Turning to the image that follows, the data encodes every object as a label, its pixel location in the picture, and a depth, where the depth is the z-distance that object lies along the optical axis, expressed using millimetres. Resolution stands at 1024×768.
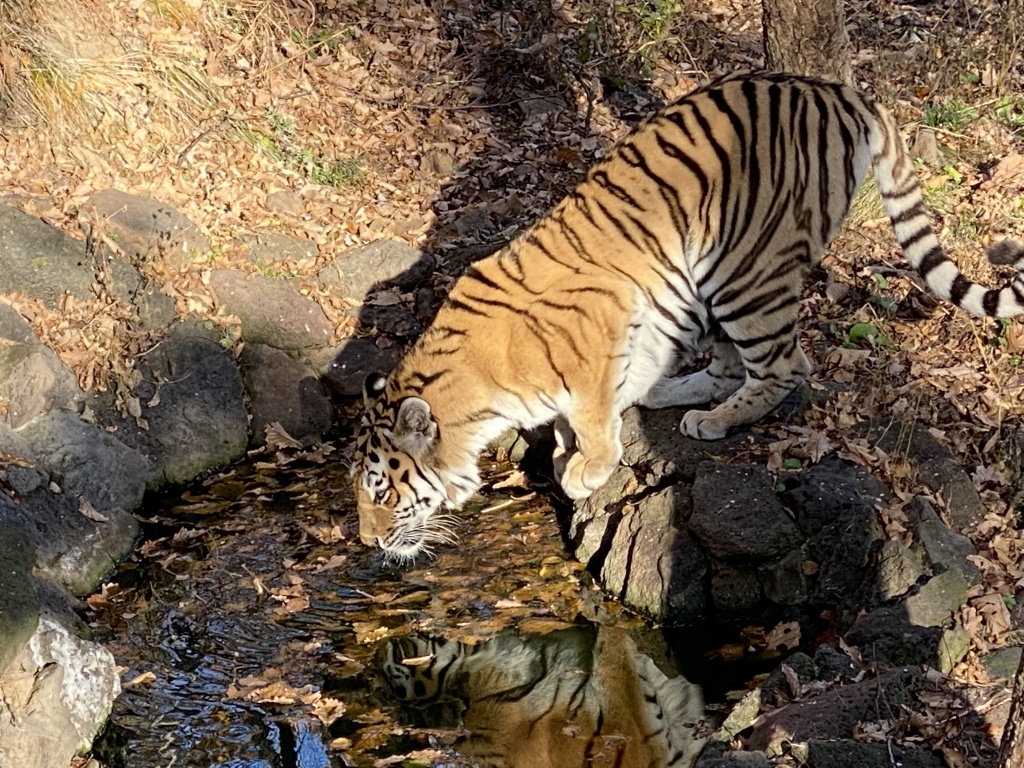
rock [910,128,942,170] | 8500
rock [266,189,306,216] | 8359
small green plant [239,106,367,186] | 8789
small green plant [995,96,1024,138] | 8930
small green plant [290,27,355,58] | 9820
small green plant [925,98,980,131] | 8852
